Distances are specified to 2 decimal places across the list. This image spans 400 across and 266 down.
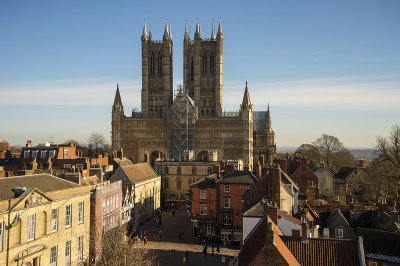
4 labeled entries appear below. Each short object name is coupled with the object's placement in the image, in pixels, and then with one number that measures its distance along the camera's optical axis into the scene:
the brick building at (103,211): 29.62
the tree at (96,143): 112.00
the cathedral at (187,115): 89.25
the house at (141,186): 48.00
